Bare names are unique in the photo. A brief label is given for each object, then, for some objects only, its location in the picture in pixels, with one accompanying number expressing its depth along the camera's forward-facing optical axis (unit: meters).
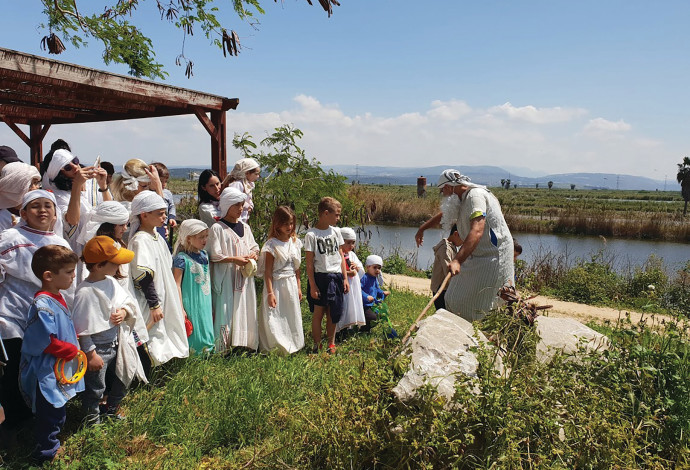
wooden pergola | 4.41
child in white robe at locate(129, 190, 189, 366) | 3.46
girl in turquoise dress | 3.96
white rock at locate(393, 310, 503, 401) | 2.40
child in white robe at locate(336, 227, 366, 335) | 5.10
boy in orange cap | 2.84
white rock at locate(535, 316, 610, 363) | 3.31
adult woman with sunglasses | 3.42
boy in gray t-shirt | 4.48
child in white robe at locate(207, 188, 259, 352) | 4.23
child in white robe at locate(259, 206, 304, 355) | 4.38
